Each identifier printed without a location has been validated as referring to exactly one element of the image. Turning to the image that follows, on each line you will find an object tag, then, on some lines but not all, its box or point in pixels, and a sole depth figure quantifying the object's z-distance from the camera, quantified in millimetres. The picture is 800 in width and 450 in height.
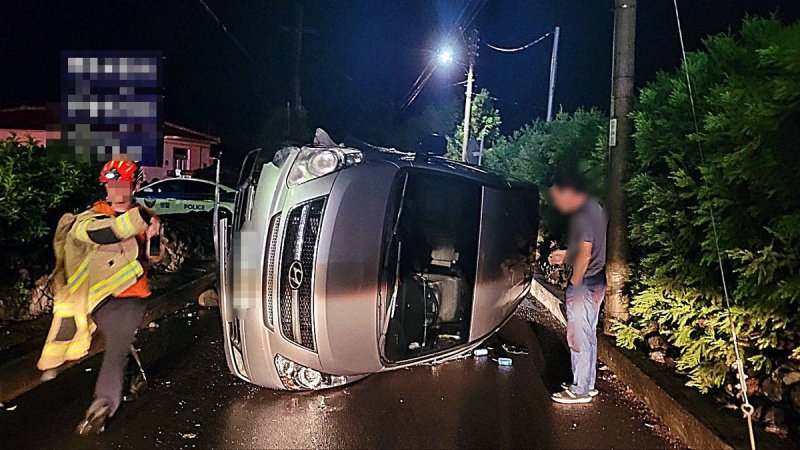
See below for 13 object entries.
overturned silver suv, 4797
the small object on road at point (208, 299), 9438
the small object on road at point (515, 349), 7504
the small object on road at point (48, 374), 4948
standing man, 5520
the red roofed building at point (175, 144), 21469
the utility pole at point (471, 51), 23906
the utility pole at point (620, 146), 7016
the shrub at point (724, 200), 4340
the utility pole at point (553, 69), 25234
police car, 16072
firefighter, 4586
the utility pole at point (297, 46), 24938
